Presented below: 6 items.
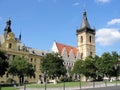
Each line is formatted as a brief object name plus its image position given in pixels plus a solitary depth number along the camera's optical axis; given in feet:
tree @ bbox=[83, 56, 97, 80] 143.90
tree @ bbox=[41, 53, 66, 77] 123.13
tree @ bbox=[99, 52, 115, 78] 134.45
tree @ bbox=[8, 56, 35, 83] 114.58
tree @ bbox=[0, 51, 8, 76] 102.04
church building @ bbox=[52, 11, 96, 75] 196.28
